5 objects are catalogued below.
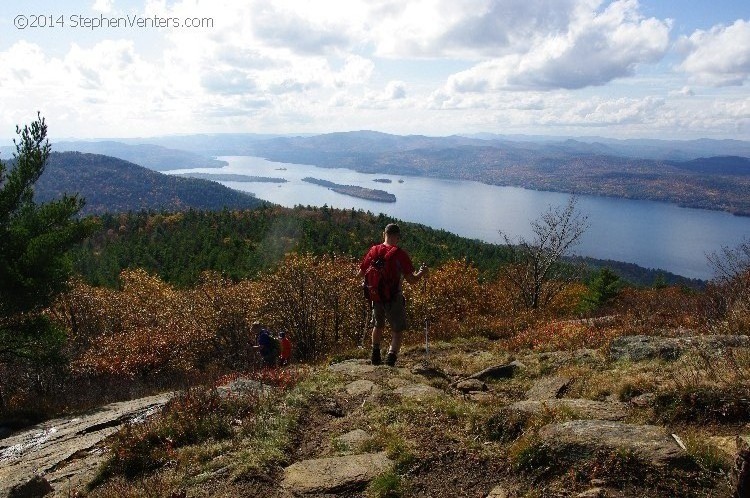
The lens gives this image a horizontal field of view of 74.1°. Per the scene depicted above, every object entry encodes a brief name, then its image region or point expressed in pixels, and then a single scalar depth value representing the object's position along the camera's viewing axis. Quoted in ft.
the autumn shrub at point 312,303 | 71.67
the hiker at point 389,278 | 27.25
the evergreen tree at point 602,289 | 121.91
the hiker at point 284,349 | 44.25
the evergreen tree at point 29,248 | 53.11
